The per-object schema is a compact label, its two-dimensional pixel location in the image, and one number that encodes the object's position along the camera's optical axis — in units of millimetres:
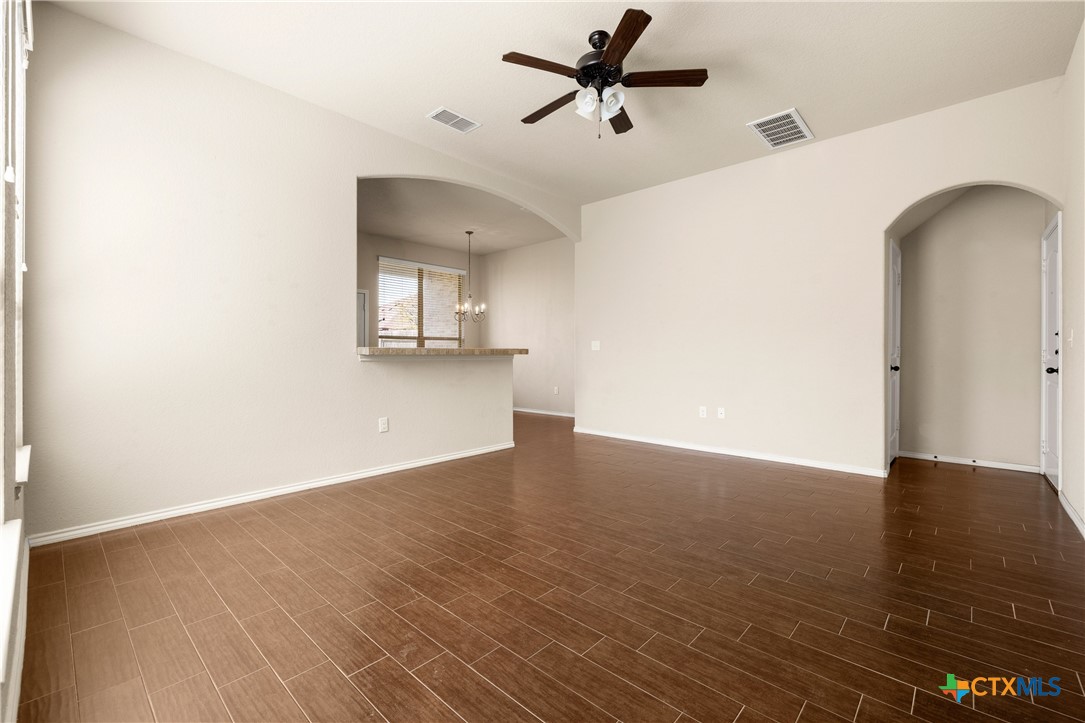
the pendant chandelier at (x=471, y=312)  8844
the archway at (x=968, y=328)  4383
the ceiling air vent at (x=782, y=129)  3920
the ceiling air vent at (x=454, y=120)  3857
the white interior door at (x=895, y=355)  4703
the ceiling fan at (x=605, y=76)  2643
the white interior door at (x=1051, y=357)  3754
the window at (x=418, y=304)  8086
